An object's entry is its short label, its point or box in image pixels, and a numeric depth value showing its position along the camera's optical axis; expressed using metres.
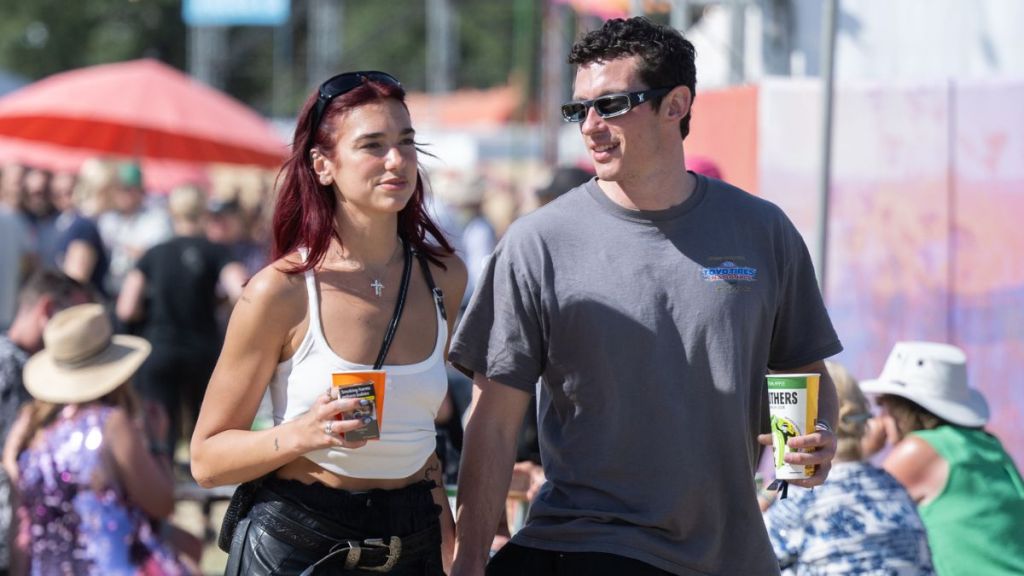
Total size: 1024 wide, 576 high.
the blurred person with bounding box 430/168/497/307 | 24.94
